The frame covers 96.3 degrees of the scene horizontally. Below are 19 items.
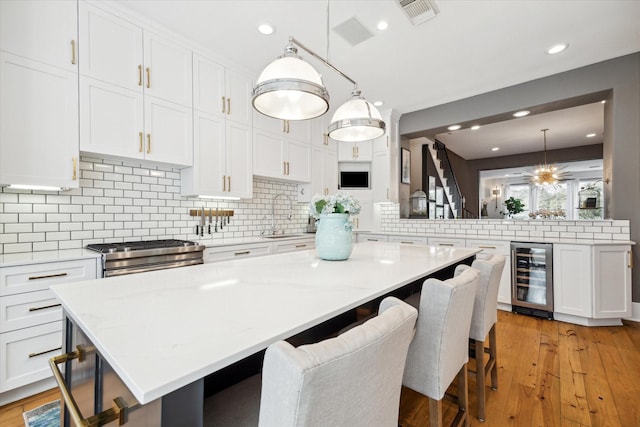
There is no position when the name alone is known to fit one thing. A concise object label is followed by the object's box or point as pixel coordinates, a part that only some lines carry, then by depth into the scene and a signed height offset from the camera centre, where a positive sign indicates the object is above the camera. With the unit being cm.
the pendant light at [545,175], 634 +84
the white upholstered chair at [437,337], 108 -49
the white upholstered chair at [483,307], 154 -53
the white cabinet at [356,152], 470 +101
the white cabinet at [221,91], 292 +133
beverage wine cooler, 318 -76
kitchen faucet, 404 -3
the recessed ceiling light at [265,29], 256 +168
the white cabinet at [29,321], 173 -67
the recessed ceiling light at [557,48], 282 +165
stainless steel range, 209 -33
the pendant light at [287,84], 147 +71
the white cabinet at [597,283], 291 -73
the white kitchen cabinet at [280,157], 352 +74
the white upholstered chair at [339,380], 52 -34
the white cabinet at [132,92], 223 +105
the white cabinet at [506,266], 342 -64
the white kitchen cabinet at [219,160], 292 +58
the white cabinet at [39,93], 189 +84
